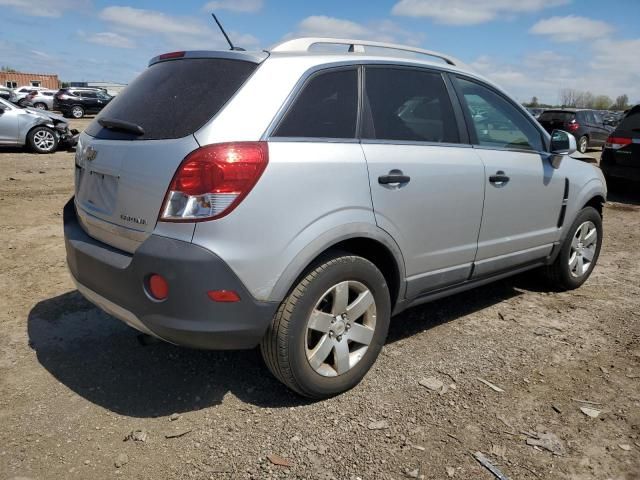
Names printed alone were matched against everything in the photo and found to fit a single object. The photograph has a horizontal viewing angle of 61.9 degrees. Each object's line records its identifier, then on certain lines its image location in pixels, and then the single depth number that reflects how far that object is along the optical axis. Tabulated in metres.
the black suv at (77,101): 27.52
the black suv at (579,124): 17.86
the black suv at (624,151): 9.04
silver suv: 2.33
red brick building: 57.38
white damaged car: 12.55
